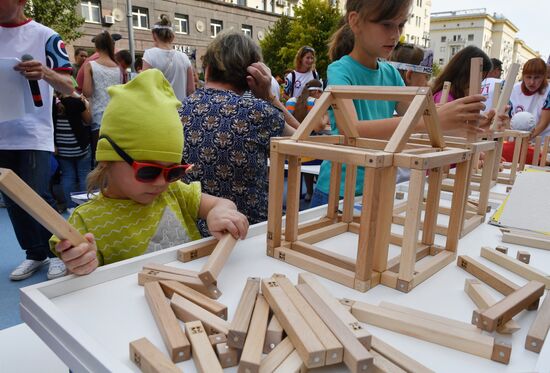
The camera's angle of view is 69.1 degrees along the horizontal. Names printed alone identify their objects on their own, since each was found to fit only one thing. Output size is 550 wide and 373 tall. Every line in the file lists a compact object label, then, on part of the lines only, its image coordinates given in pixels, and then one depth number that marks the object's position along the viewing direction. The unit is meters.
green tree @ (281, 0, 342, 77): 24.38
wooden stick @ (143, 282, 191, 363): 0.72
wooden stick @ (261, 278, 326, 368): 0.67
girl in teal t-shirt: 1.47
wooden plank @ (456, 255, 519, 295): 1.02
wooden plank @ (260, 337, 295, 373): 0.68
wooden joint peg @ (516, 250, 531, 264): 1.25
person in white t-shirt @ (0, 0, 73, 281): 2.31
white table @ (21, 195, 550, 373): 0.73
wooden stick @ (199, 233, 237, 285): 0.96
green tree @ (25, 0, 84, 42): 12.60
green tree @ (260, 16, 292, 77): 25.91
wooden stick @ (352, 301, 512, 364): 0.75
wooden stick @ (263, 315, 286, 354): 0.75
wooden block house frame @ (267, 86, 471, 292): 0.99
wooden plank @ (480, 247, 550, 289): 1.10
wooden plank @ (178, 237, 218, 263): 1.17
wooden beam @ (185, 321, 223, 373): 0.67
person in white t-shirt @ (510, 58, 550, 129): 4.25
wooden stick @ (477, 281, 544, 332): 0.81
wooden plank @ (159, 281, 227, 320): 0.85
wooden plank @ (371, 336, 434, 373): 0.68
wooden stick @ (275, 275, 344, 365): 0.67
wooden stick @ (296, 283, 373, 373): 0.65
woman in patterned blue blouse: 1.89
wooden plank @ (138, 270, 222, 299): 0.96
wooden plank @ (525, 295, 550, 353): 0.77
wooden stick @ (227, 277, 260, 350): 0.71
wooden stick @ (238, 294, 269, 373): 0.66
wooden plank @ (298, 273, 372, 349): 0.72
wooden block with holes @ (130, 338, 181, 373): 0.66
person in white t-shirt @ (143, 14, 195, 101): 4.42
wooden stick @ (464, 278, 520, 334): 0.83
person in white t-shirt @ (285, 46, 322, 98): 6.43
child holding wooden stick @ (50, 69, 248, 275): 1.18
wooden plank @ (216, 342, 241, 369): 0.70
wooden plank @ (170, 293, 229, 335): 0.79
